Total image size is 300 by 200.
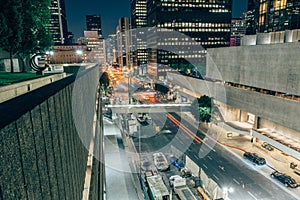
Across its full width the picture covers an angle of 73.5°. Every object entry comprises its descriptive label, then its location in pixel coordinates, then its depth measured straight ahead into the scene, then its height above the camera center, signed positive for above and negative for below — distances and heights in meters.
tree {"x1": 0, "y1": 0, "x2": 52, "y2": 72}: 9.55 +2.22
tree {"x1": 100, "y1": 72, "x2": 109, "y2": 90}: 65.62 -5.44
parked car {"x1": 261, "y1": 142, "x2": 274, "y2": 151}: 25.92 -10.70
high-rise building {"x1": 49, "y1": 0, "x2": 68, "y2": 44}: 178.43 +37.82
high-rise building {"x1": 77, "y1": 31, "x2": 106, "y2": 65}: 176.25 +22.22
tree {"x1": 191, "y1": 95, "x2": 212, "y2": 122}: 35.93 -7.92
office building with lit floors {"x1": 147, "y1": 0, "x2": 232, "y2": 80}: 92.88 +16.49
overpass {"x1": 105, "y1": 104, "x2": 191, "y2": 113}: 36.75 -7.95
